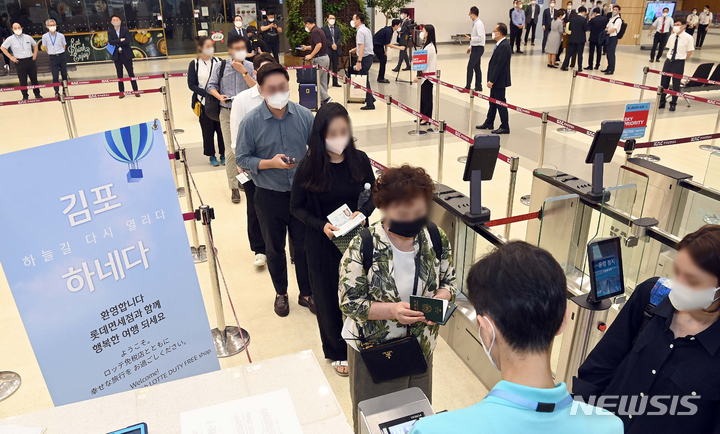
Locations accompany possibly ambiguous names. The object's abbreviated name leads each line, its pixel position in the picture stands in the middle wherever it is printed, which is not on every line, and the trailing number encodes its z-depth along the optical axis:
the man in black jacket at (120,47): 10.93
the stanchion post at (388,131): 6.92
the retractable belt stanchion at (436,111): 8.37
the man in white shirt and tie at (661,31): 14.74
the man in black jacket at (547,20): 17.08
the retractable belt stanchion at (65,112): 7.18
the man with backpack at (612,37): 13.21
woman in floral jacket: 2.11
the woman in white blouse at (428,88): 8.34
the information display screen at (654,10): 20.03
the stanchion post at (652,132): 7.10
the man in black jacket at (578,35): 12.92
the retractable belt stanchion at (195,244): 4.60
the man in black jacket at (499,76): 7.90
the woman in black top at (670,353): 1.66
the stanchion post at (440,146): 5.51
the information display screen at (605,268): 1.98
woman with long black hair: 2.75
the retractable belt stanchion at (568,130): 8.59
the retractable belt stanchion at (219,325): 3.05
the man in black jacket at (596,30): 13.66
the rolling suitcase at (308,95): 8.48
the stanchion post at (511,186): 4.35
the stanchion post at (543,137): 5.98
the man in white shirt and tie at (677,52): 9.19
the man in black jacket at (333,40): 11.28
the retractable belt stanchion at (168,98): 7.59
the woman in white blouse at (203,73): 6.11
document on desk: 1.62
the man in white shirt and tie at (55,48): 10.71
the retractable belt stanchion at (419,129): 8.39
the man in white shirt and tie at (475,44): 10.33
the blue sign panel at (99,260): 1.98
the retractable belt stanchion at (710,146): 7.54
